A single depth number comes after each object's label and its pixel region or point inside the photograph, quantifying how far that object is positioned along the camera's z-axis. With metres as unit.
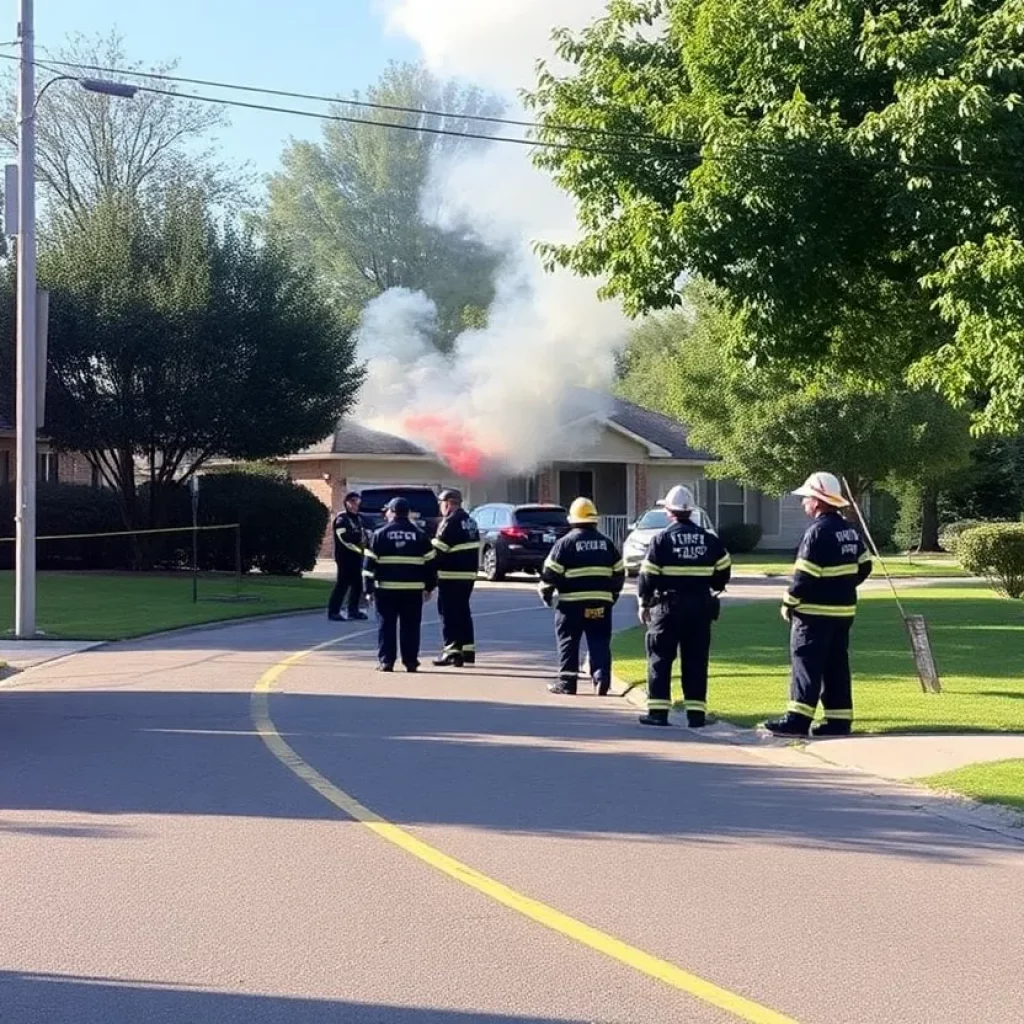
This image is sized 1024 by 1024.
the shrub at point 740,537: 46.72
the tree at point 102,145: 47.22
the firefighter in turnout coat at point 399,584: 16.11
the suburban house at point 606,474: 40.12
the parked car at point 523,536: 32.22
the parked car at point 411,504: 29.86
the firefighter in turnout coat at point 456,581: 16.66
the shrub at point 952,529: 41.66
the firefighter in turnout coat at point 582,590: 14.51
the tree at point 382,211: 61.75
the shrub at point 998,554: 26.08
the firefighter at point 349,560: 21.42
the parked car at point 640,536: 31.38
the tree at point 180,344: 31.39
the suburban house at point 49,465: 37.44
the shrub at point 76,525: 34.22
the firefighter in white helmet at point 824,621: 11.79
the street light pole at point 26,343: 19.55
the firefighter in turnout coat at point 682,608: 12.44
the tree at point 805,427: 38.34
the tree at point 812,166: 15.12
